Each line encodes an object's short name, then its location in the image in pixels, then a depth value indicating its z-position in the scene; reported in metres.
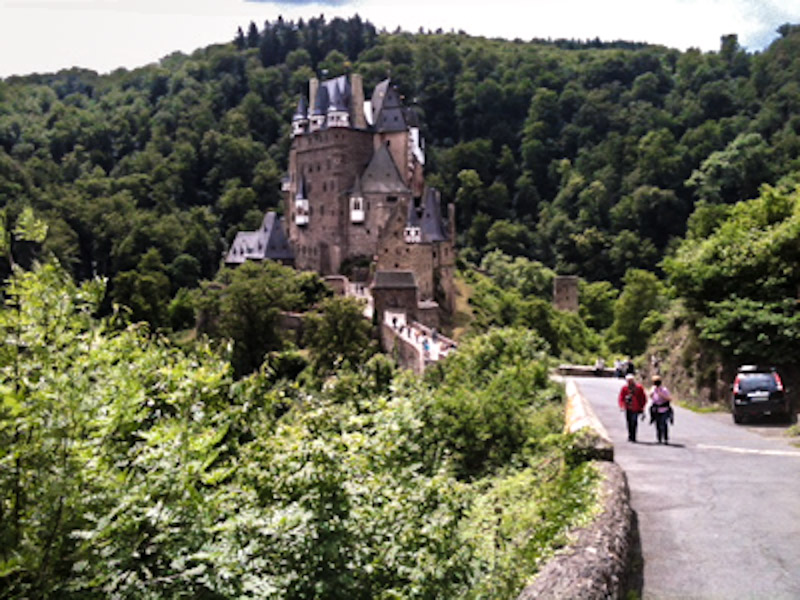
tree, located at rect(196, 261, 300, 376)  53.53
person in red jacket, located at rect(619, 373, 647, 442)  14.59
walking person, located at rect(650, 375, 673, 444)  14.59
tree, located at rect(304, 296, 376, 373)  49.53
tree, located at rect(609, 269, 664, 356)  68.44
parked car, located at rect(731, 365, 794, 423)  17.59
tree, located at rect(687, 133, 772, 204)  95.00
